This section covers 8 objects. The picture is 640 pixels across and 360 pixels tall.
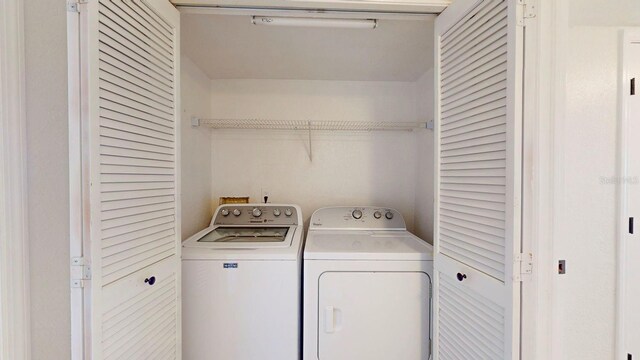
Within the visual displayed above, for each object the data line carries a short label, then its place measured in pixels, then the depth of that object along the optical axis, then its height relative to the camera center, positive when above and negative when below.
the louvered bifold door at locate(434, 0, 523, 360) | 0.93 -0.01
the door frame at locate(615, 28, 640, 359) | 1.66 -0.02
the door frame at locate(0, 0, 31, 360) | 0.92 -0.06
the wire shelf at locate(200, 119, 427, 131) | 2.38 +0.48
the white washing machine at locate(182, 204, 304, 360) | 1.53 -0.76
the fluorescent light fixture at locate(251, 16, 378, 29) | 1.44 +0.87
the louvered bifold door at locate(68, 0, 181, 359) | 0.86 -0.01
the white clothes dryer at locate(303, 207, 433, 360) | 1.55 -0.77
